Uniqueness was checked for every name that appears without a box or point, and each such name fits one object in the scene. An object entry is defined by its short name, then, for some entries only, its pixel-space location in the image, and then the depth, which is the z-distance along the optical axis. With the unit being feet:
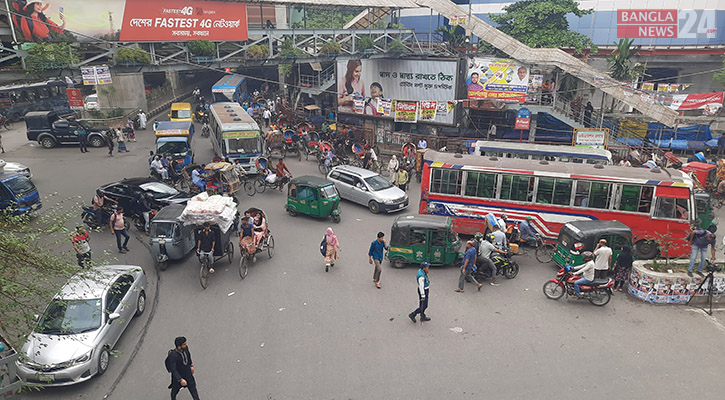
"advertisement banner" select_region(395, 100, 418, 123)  96.73
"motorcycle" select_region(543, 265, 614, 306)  39.04
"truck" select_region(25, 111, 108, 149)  96.07
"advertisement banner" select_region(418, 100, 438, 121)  96.36
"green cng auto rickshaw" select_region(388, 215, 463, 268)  45.19
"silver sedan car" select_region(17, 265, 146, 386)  28.89
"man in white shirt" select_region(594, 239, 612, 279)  39.91
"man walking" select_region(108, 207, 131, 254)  48.75
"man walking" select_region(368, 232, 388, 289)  42.01
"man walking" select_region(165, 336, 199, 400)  26.55
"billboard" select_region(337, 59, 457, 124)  97.14
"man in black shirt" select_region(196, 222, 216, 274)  42.98
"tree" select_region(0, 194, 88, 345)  20.15
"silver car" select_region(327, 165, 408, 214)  62.59
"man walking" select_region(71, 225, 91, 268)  40.85
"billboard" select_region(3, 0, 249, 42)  62.80
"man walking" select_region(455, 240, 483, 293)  40.65
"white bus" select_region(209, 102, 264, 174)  75.00
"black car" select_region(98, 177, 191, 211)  57.31
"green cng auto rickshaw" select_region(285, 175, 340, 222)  58.23
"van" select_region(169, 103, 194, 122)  111.86
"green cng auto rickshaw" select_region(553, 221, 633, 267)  42.70
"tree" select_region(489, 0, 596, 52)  118.11
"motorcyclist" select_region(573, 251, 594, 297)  38.81
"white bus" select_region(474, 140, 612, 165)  70.13
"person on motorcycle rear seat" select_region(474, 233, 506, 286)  42.65
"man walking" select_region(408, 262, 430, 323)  35.29
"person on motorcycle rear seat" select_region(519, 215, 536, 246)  49.57
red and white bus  46.62
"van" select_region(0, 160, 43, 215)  55.26
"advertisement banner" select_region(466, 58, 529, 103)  90.89
